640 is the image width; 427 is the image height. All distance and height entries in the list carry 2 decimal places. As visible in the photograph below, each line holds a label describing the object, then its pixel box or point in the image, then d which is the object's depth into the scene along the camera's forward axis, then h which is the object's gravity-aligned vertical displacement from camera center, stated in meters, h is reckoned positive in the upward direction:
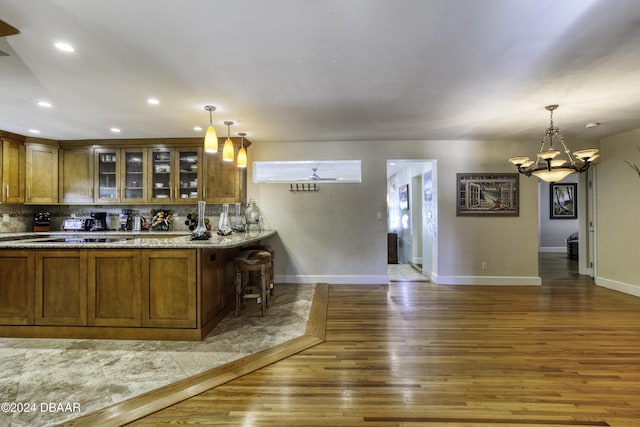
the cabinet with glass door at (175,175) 4.53 +0.74
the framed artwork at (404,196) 6.66 +0.56
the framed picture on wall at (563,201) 8.22 +0.51
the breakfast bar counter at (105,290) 2.62 -0.68
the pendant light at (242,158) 3.69 +0.82
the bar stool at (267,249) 3.76 -0.43
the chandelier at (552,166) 2.96 +0.62
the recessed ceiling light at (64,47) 1.94 +1.25
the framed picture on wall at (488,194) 4.65 +0.41
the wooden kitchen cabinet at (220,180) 4.50 +0.64
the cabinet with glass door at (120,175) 4.55 +0.74
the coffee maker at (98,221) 4.72 -0.03
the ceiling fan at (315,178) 4.80 +0.71
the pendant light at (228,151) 3.01 +0.74
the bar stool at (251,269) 3.21 -0.61
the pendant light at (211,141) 2.67 +0.76
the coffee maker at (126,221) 4.82 -0.03
